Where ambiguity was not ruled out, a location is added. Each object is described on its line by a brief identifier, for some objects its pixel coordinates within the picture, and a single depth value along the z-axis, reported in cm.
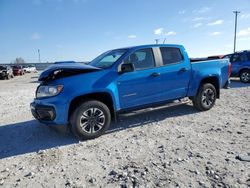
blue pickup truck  368
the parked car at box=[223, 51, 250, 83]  1003
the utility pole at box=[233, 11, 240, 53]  3492
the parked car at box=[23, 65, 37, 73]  3295
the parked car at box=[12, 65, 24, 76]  2622
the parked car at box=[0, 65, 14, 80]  1954
